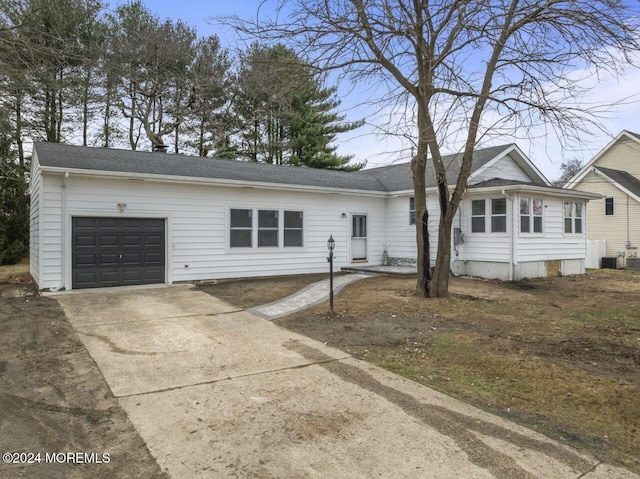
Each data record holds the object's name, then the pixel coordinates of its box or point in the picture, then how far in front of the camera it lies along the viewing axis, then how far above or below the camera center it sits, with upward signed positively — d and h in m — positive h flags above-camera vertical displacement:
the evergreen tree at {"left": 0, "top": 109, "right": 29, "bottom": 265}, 16.77 +1.27
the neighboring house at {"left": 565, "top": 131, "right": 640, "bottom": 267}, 20.32 +2.57
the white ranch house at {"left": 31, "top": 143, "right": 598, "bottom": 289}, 9.99 +0.80
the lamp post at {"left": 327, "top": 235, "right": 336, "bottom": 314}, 7.48 -0.40
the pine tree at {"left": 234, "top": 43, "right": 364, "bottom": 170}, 25.52 +7.46
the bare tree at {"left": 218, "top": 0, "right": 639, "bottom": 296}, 7.29 +3.68
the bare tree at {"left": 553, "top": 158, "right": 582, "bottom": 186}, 42.80 +8.16
